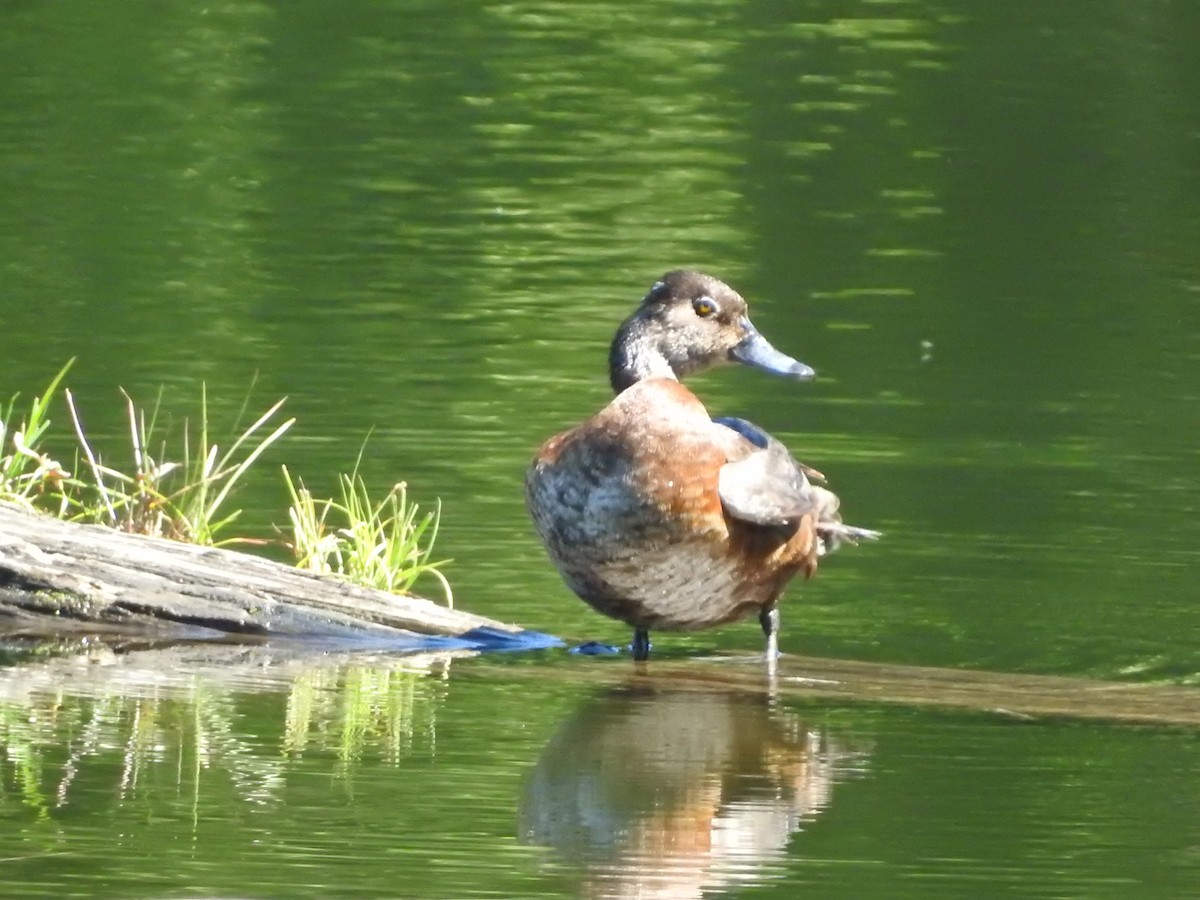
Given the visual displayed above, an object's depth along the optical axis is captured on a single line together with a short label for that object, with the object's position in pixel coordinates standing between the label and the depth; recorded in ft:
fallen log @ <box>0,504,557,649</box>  47.75
